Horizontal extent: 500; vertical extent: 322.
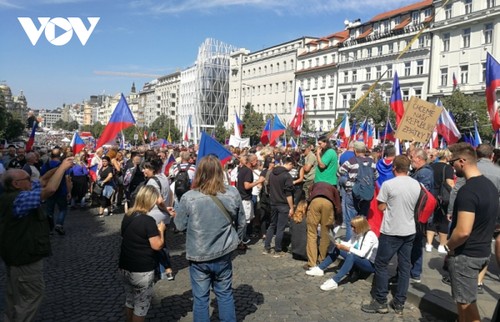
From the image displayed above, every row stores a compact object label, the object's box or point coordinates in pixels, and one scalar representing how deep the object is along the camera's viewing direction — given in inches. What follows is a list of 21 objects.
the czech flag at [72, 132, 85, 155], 565.6
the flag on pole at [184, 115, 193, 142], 1263.5
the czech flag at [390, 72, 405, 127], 510.3
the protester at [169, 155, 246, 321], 161.2
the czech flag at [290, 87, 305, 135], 783.1
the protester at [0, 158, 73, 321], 162.1
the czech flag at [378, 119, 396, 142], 856.9
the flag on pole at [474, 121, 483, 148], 614.5
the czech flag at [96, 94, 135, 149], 398.7
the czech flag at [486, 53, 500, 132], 398.0
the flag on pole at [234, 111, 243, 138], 927.7
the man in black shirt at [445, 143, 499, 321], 155.7
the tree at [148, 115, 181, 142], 3634.4
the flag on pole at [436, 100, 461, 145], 590.1
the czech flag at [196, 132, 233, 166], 270.7
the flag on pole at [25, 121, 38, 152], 566.9
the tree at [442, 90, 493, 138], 1338.6
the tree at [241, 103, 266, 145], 2417.6
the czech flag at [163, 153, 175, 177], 452.8
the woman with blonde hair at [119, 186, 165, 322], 170.4
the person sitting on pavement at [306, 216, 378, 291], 241.1
